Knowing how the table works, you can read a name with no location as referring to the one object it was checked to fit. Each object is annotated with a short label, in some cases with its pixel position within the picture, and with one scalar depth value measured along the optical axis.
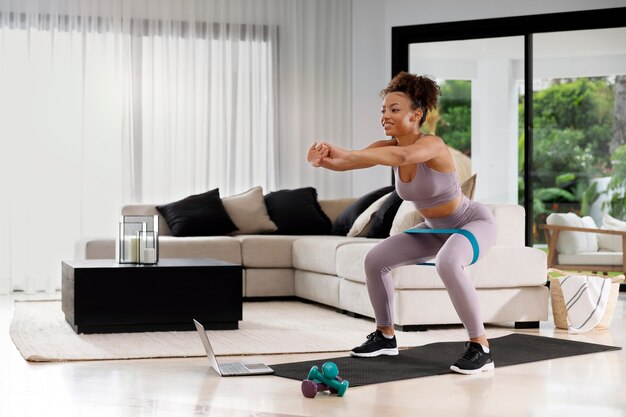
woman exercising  3.76
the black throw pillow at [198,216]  7.14
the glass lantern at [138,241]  5.16
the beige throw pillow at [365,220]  6.52
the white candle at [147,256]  5.16
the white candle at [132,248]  5.16
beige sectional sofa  5.09
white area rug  4.22
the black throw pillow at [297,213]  7.39
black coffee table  4.84
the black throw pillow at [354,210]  6.93
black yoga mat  3.65
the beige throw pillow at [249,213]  7.39
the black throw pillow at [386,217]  6.34
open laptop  3.62
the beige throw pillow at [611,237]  7.62
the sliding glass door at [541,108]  7.73
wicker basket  5.21
